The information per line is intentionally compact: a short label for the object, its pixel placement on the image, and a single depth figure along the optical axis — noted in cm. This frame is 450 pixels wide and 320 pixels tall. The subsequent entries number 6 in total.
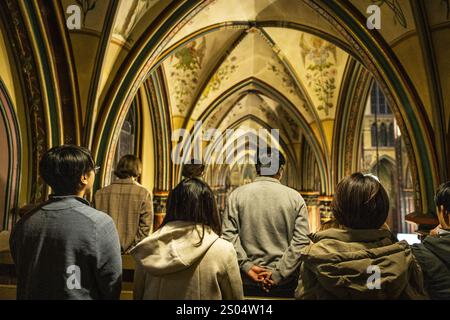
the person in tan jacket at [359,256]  121
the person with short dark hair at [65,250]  127
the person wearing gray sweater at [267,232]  175
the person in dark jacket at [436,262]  140
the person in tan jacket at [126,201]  294
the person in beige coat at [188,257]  126
